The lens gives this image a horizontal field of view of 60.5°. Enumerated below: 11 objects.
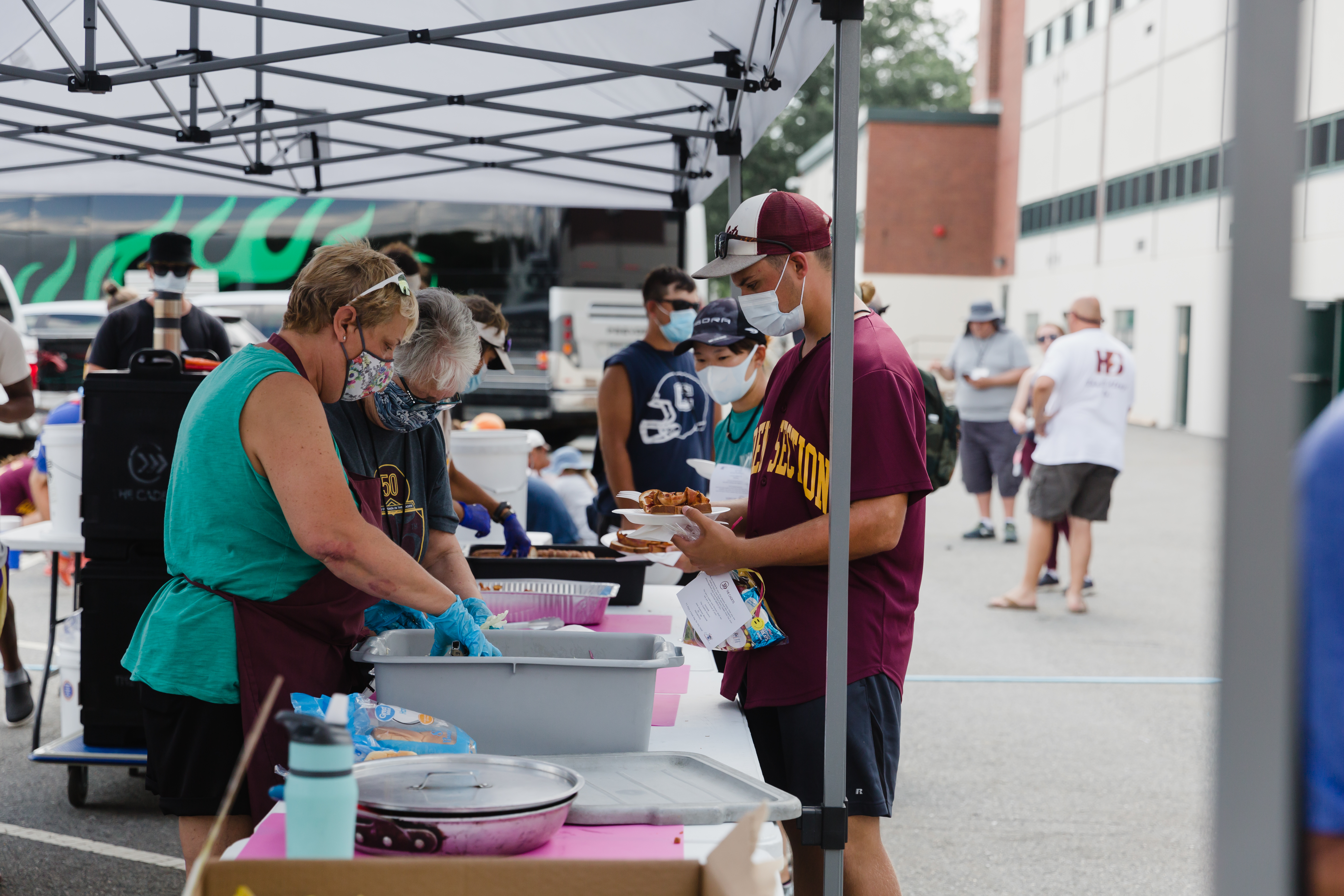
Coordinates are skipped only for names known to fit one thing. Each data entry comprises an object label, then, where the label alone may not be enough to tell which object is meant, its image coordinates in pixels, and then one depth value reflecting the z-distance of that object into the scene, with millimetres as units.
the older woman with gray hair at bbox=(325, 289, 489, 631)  2645
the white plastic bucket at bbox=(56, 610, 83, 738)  4172
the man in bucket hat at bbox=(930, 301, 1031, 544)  9742
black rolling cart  3637
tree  36562
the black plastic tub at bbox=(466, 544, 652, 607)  3648
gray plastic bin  2123
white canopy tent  3154
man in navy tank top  4793
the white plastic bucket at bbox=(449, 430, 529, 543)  5062
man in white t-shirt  7582
